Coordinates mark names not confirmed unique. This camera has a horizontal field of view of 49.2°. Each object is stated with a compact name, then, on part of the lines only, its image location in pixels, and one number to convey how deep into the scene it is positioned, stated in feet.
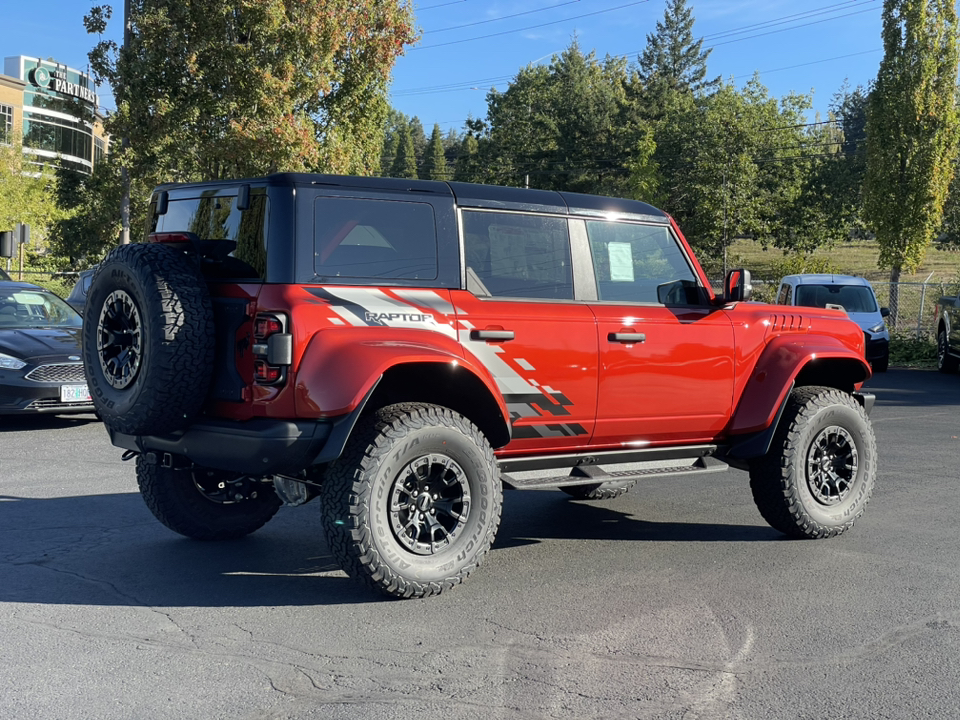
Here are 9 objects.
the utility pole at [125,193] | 76.89
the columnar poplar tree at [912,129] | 83.51
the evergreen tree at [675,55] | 279.08
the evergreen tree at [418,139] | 513.70
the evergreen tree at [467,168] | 239.91
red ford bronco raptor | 16.15
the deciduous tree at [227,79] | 73.51
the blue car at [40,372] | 34.55
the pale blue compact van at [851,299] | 61.77
